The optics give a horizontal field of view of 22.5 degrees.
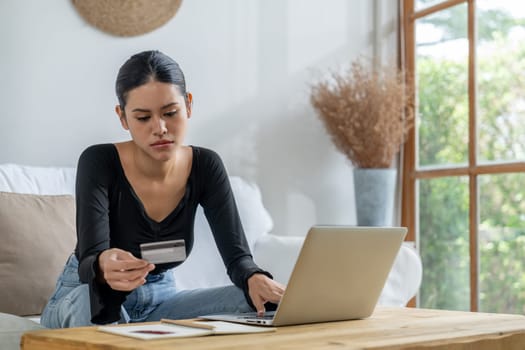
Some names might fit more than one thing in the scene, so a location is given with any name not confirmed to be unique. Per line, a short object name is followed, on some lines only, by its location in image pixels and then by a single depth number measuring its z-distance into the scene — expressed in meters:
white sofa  4.23
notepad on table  2.44
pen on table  2.62
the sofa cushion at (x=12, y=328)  3.37
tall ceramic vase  5.02
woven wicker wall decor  4.67
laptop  2.74
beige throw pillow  3.96
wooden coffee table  2.31
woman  3.30
